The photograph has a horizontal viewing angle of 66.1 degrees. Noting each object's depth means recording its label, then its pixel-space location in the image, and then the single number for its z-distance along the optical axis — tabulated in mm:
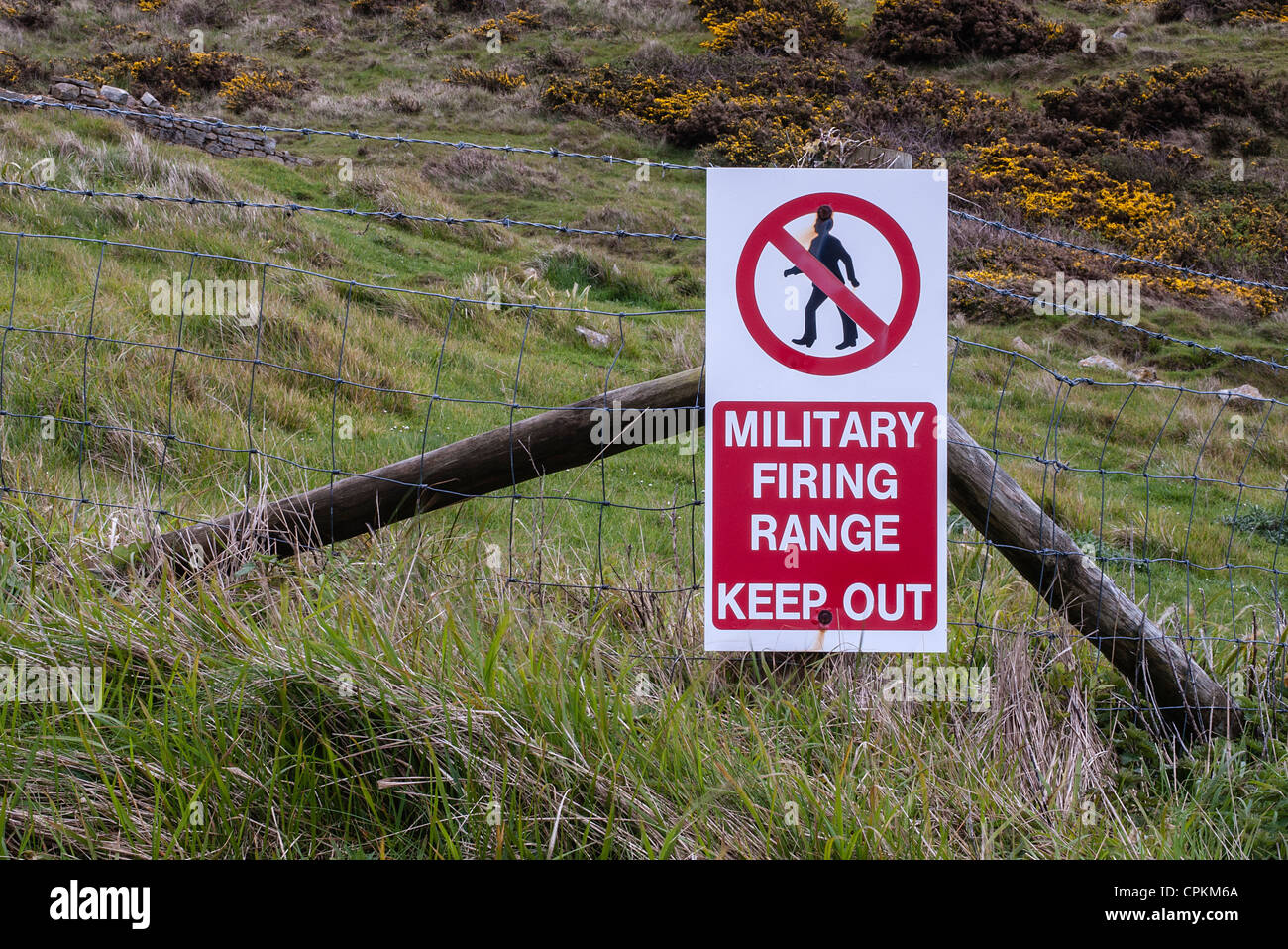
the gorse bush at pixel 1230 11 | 23594
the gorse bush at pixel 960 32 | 22484
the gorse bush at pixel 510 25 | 25203
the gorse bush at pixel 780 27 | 23234
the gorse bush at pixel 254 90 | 20125
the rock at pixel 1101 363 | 10789
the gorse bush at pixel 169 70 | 20562
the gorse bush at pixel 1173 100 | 19609
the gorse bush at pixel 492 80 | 22031
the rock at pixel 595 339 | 8367
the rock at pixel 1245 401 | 10227
